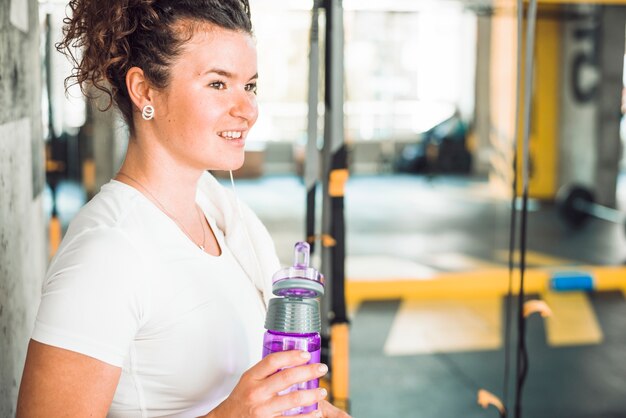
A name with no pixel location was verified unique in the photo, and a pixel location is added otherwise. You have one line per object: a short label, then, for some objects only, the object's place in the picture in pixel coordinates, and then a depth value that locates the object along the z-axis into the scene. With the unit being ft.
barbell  25.40
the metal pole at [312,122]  5.70
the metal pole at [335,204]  5.99
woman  2.71
